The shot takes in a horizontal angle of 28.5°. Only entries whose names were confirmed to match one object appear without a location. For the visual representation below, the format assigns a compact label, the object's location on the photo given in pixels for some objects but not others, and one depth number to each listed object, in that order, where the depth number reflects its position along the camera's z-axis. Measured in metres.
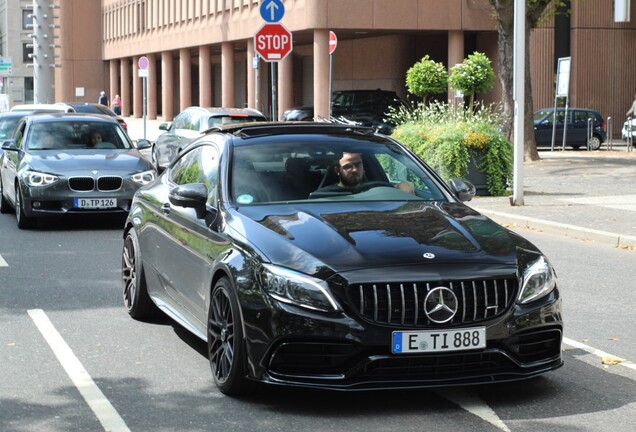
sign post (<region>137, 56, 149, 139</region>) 41.31
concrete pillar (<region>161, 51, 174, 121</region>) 71.25
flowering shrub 20.88
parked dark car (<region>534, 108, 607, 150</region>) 39.03
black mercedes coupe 6.14
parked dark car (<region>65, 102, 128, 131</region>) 39.94
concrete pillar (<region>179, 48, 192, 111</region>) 67.44
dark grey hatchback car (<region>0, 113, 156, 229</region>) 15.74
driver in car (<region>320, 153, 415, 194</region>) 7.77
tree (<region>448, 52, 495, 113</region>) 28.94
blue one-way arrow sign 21.22
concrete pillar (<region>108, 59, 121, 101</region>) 91.56
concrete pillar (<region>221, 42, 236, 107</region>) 59.62
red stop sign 21.36
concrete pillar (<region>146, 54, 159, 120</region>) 76.69
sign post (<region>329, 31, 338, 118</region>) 29.39
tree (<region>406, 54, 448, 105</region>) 32.84
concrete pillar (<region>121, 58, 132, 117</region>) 86.00
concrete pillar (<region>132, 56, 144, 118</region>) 80.31
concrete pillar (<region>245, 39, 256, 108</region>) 54.21
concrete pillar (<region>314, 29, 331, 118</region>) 47.62
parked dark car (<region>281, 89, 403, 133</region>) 40.62
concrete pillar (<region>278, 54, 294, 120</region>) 51.72
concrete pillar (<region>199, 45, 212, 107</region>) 63.31
